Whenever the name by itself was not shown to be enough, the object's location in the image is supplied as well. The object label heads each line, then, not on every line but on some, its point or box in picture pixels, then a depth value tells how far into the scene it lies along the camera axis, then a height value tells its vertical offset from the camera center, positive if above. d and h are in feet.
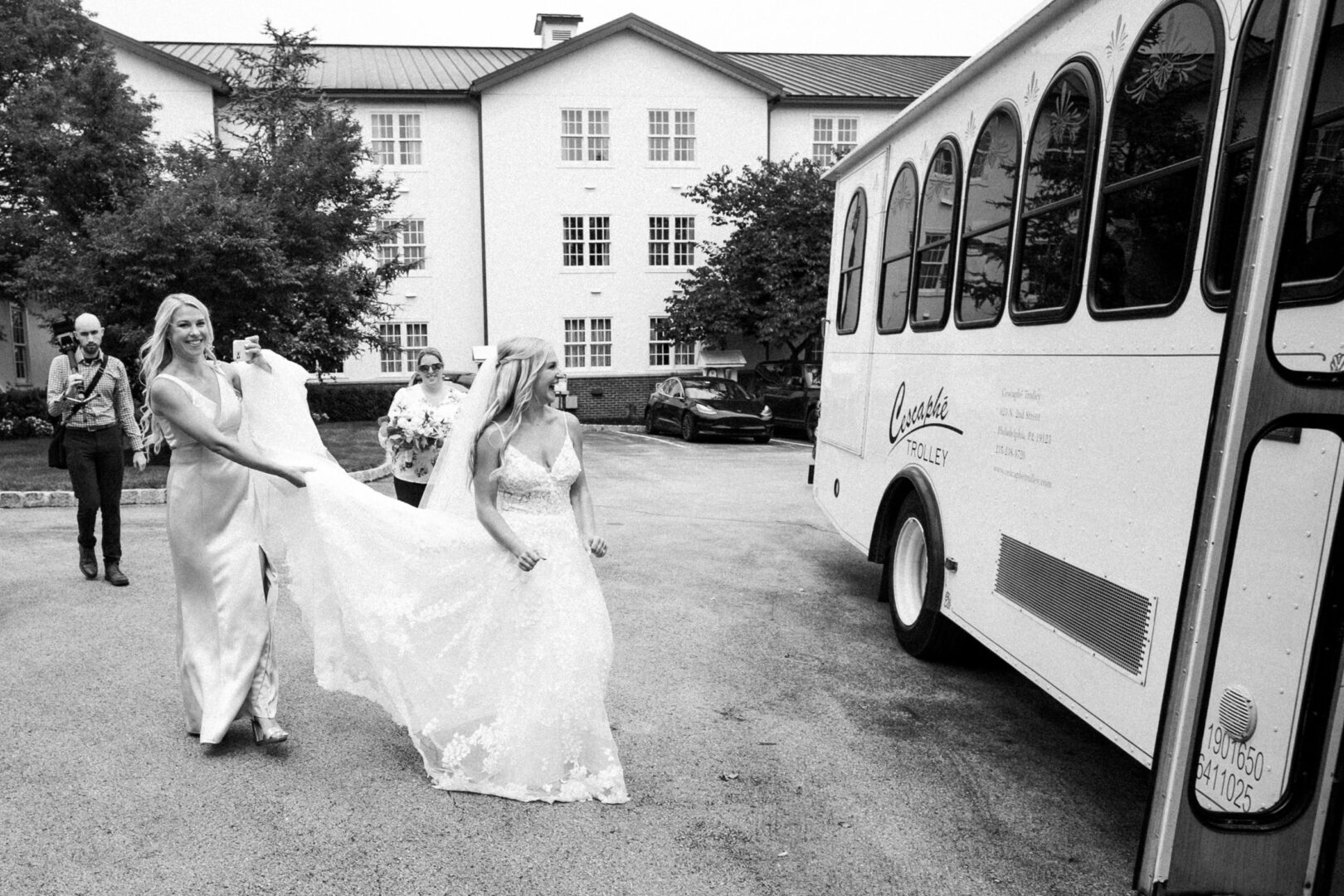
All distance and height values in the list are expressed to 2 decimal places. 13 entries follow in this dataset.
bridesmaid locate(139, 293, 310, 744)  14.92 -3.83
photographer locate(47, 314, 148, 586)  25.07 -3.58
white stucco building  106.11 +12.30
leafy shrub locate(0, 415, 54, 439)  67.41 -9.96
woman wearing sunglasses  22.02 -2.96
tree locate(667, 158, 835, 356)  94.07 +3.39
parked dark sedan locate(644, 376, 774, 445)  75.97 -8.63
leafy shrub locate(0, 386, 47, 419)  72.13 -9.00
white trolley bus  8.23 -1.11
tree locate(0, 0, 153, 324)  64.28 +8.56
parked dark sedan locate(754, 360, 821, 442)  79.71 -7.99
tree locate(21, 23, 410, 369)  50.29 +2.24
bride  13.88 -4.43
